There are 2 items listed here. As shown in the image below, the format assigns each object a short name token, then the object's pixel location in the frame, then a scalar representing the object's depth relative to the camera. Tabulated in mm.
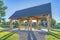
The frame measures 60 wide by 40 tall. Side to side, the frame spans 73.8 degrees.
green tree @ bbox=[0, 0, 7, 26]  9433
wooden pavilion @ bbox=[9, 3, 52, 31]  5806
